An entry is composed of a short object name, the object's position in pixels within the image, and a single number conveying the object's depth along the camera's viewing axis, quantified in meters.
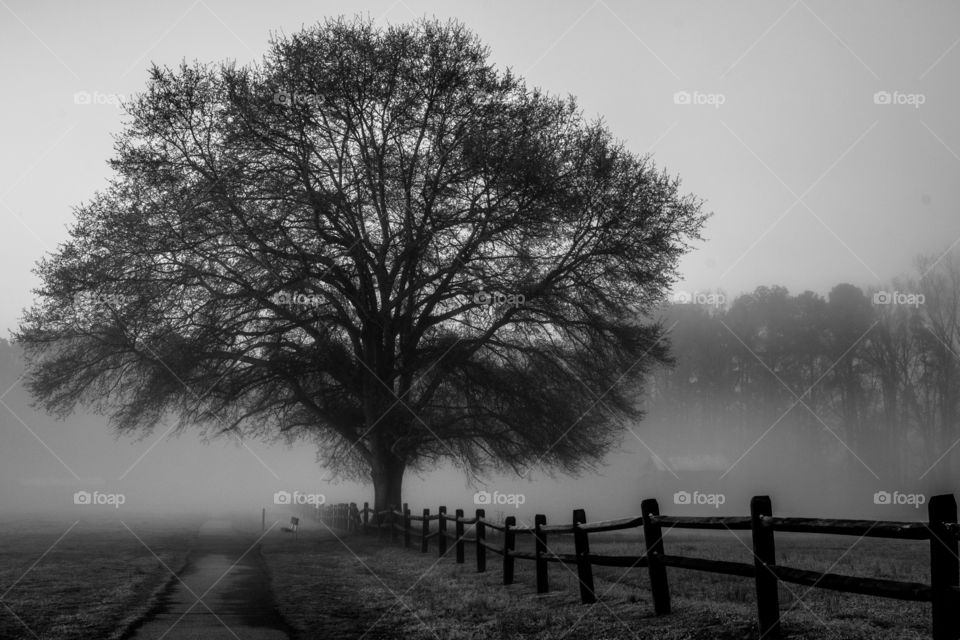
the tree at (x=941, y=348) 57.16
